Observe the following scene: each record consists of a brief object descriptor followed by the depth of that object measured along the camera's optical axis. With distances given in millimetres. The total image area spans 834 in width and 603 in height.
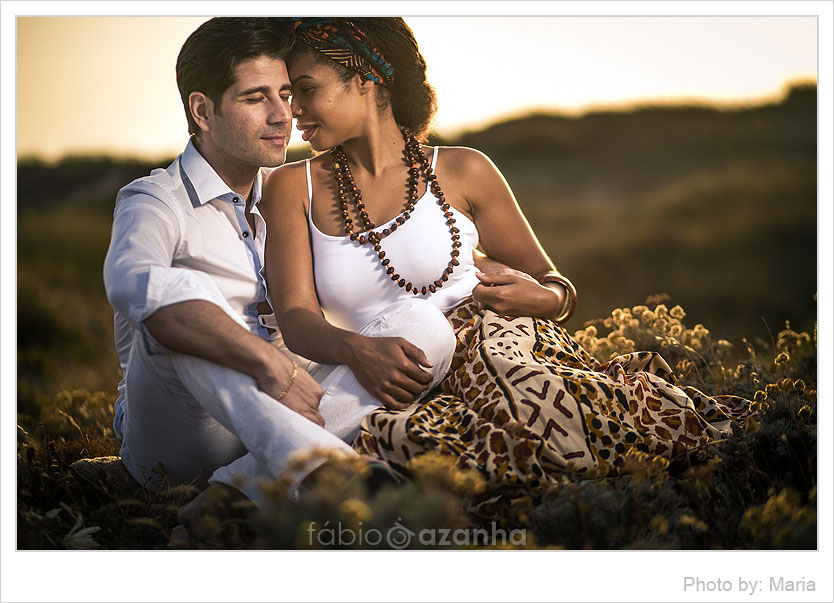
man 2582
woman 2816
